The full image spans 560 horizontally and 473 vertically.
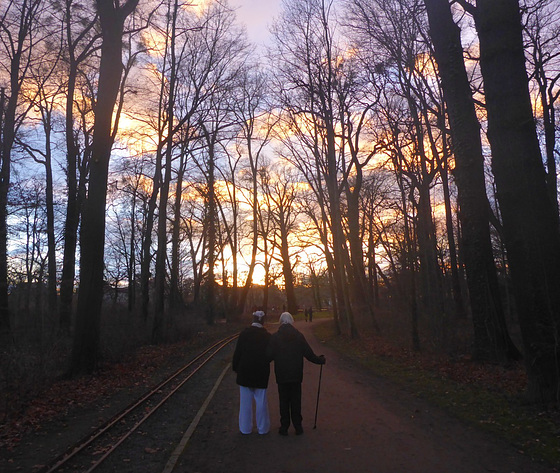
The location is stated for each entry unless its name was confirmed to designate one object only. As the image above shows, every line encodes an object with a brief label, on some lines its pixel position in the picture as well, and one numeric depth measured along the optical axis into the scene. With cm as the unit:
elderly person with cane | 671
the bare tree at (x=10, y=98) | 1856
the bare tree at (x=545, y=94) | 1914
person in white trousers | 677
